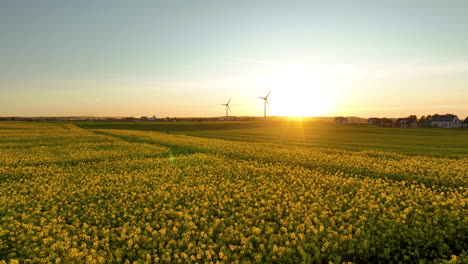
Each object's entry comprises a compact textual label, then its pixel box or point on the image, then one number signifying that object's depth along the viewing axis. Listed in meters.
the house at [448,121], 144.12
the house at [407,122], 144.00
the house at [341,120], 187.95
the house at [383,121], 148.89
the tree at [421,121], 152.68
